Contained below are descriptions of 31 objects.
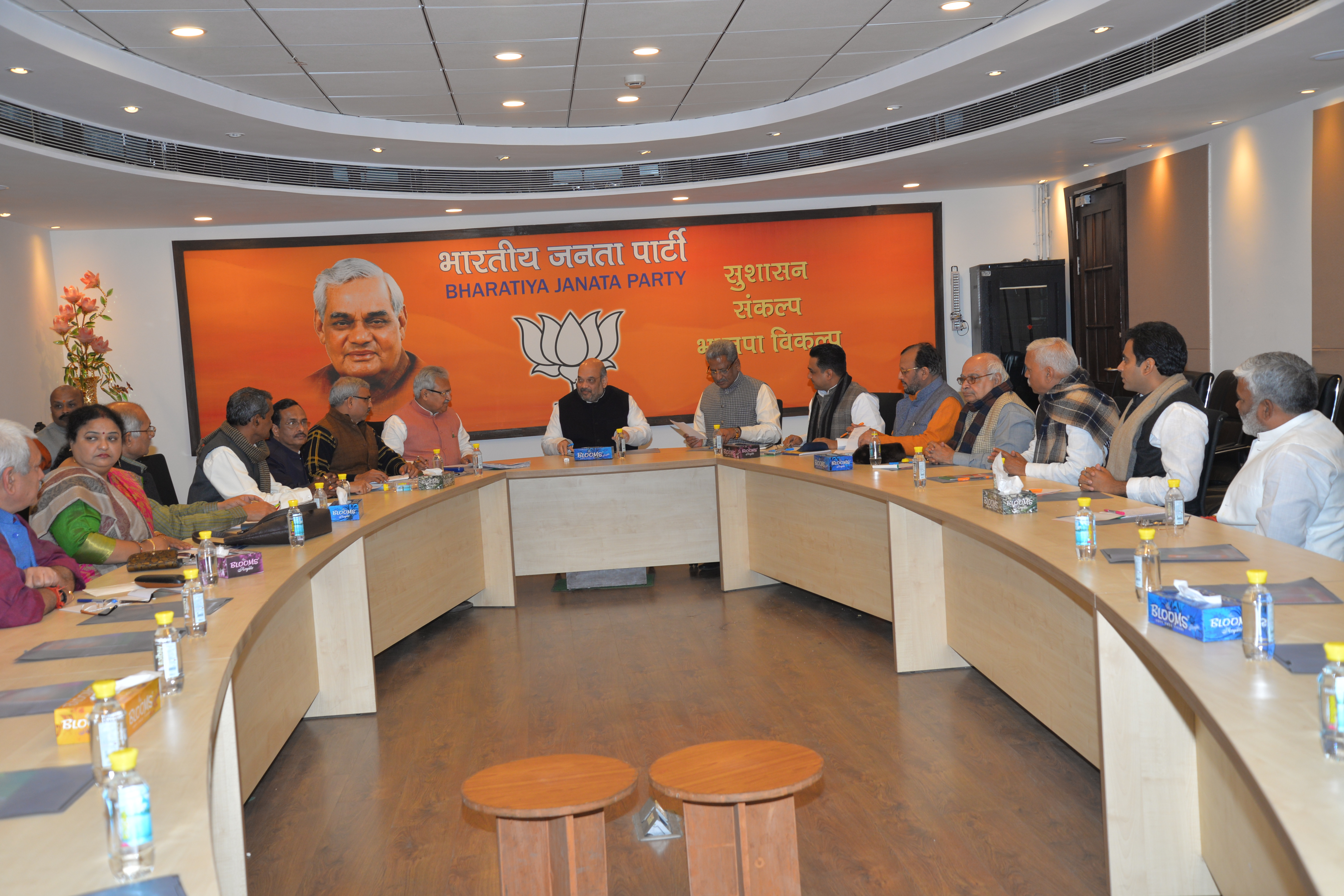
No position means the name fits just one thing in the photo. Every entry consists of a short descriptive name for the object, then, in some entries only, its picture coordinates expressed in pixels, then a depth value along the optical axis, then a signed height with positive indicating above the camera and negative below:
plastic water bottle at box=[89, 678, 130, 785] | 1.70 -0.58
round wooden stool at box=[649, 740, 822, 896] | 2.26 -1.10
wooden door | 8.25 +0.40
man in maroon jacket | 2.76 -0.50
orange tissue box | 1.88 -0.62
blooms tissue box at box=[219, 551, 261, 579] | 3.35 -0.63
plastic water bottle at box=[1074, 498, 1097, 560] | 2.87 -0.59
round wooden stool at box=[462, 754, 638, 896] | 2.20 -0.99
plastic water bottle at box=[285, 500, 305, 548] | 3.84 -0.58
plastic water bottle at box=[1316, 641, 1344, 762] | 1.54 -0.60
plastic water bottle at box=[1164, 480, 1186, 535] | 3.12 -0.59
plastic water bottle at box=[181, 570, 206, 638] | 2.59 -0.58
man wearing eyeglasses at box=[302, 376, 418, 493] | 5.88 -0.42
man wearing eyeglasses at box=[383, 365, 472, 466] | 6.52 -0.39
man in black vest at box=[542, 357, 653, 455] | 7.21 -0.47
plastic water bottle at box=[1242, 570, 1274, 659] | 1.96 -0.59
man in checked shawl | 4.58 -0.42
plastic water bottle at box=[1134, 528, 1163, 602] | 2.44 -0.59
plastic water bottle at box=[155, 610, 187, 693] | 2.17 -0.60
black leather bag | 3.81 -0.60
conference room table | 1.61 -0.94
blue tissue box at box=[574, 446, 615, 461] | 6.71 -0.66
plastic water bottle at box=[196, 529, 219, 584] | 3.22 -0.59
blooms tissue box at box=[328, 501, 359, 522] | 4.44 -0.63
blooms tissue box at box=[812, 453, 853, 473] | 5.35 -0.64
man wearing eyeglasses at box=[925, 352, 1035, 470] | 5.12 -0.44
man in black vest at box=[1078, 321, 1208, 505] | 3.91 -0.42
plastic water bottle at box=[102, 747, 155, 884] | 1.40 -0.63
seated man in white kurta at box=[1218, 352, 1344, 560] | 3.08 -0.46
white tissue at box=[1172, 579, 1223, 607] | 2.17 -0.61
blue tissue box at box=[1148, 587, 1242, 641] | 2.12 -0.64
